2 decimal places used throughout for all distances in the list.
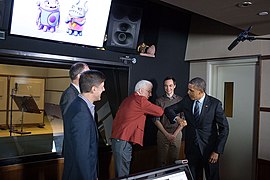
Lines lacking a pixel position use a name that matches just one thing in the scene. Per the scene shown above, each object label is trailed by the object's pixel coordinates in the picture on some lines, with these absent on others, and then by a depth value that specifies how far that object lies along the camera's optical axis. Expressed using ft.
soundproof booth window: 11.62
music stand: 12.20
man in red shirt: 9.75
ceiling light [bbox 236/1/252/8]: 7.44
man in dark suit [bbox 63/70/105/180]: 6.10
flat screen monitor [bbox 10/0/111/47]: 8.80
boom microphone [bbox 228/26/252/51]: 7.58
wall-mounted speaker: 11.23
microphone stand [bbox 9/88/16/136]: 11.70
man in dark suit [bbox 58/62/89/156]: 7.97
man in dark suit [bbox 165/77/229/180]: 8.80
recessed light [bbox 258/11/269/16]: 8.26
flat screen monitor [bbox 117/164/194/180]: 4.36
